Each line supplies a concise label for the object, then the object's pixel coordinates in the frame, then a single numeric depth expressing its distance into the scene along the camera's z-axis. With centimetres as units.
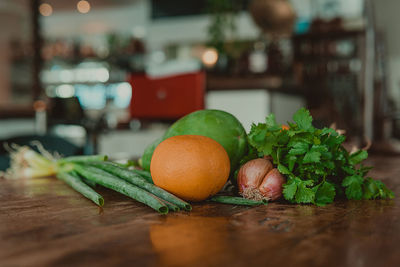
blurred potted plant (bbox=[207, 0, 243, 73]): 421
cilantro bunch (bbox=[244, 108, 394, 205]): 56
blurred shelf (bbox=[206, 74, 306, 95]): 269
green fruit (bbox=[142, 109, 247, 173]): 64
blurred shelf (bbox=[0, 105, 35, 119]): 463
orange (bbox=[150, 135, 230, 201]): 54
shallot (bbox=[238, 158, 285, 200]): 57
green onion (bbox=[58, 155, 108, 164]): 75
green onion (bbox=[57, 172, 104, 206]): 54
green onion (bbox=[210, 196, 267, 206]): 55
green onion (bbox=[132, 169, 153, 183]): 64
